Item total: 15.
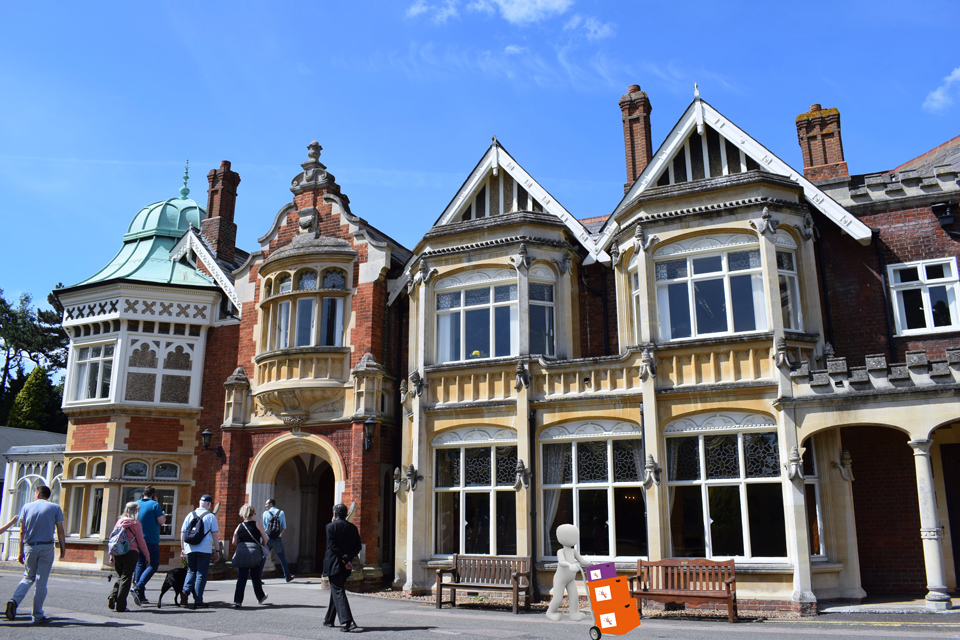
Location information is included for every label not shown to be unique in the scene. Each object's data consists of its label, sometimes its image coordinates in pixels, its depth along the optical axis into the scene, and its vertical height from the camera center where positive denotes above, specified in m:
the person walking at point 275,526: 15.13 -0.59
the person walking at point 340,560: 9.65 -0.82
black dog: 11.77 -1.30
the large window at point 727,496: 13.12 -0.02
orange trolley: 6.95 -0.97
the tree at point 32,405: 42.72 +5.18
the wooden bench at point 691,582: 11.30 -1.36
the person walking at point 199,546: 11.34 -0.74
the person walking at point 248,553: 11.61 -0.86
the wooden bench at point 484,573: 13.14 -1.35
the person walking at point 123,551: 10.62 -0.75
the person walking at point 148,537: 11.40 -0.61
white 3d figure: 7.38 -0.81
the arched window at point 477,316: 16.41 +3.97
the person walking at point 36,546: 9.60 -0.62
